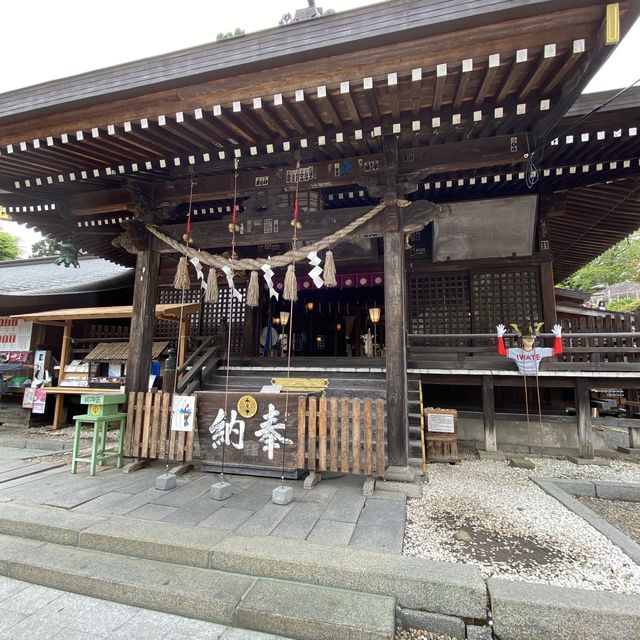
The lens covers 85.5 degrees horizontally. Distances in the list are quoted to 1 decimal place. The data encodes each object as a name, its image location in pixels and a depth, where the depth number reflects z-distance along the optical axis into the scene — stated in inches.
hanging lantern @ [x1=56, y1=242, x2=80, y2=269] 271.3
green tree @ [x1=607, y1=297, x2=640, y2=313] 751.7
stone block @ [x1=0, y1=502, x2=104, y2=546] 120.4
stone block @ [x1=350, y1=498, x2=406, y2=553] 112.9
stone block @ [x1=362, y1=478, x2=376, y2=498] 157.6
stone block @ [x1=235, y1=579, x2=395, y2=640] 80.5
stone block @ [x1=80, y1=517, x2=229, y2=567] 108.2
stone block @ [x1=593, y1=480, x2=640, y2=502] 173.3
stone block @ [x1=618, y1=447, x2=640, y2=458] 237.7
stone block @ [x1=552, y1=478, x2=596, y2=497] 177.6
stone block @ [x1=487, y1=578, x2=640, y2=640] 78.6
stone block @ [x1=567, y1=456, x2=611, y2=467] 226.3
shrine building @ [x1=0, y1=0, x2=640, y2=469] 124.1
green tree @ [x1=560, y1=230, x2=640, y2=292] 690.8
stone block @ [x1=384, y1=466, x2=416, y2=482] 167.8
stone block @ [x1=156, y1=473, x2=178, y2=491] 162.2
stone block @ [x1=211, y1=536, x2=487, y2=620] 88.4
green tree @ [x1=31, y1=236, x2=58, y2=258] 1085.0
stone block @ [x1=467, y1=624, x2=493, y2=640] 83.8
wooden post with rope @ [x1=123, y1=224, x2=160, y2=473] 218.1
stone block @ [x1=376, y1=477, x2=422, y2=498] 160.2
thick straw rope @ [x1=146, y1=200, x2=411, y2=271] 189.3
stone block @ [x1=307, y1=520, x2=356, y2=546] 114.9
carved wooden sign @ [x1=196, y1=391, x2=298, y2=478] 170.7
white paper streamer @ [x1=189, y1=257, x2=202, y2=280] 213.3
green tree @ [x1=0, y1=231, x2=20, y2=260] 796.0
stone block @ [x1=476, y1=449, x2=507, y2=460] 240.4
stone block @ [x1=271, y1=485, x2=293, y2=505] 145.2
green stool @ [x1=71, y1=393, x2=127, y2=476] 179.3
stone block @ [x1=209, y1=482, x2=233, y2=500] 149.7
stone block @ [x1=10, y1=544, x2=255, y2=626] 91.4
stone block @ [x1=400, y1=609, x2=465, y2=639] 85.7
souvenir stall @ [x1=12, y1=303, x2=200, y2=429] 305.3
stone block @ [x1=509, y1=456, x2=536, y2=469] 217.9
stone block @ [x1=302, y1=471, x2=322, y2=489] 166.5
